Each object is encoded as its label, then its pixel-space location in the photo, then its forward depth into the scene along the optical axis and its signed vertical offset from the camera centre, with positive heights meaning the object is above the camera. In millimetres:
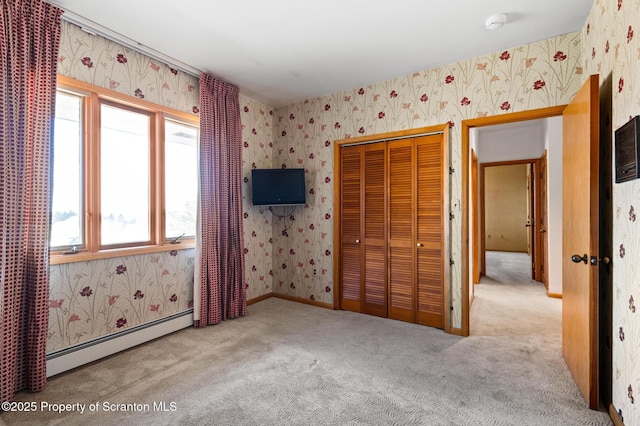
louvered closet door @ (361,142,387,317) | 3486 -207
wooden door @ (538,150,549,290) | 4707 -151
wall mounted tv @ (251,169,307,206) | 3764 +325
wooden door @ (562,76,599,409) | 1810 -174
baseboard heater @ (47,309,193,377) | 2232 -1055
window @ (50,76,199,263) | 2342 +357
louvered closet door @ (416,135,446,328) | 3117 -184
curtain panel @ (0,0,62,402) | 1884 +196
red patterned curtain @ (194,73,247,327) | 3160 +42
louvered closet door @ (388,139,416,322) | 3301 -218
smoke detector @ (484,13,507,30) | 2262 +1415
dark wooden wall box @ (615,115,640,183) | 1420 +296
